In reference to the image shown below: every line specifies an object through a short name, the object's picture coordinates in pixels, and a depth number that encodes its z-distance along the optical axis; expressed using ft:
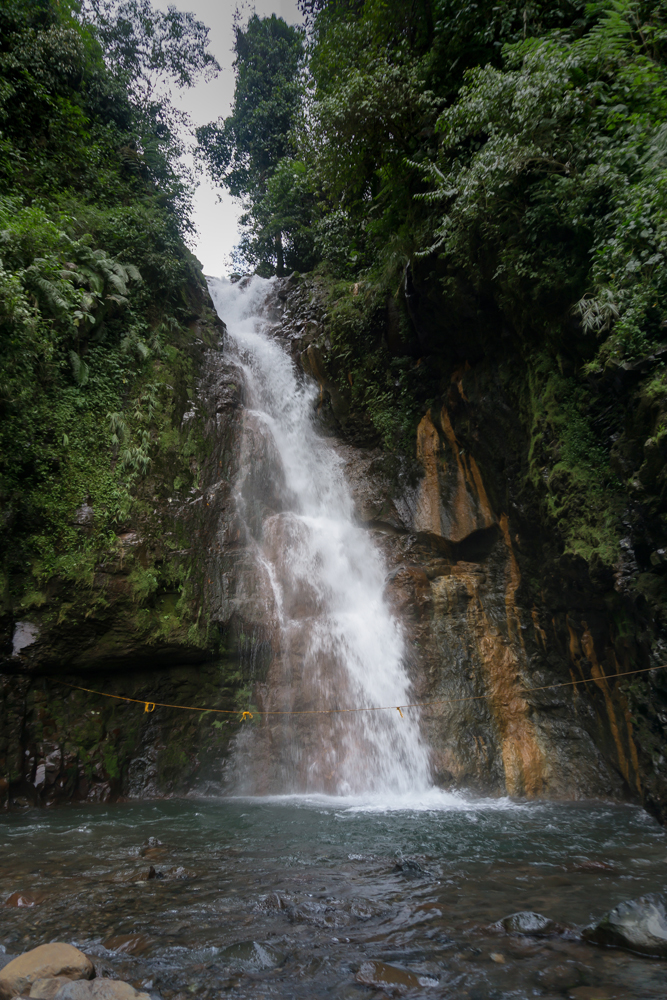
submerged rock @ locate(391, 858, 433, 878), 14.80
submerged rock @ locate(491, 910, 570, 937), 10.68
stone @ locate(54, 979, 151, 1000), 8.01
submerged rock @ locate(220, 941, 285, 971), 9.85
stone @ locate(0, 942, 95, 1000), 8.18
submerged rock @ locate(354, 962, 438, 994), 9.03
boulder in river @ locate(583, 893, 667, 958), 9.68
